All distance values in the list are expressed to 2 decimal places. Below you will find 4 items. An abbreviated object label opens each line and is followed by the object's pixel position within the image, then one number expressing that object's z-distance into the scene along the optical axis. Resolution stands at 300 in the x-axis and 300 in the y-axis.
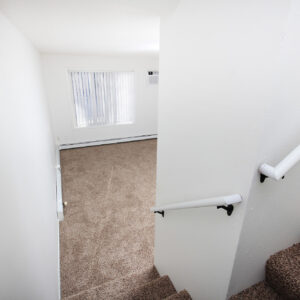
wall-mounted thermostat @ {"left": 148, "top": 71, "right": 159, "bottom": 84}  5.46
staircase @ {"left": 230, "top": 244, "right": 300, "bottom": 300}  1.09
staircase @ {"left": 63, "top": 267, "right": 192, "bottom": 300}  1.80
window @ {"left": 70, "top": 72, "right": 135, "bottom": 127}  4.97
